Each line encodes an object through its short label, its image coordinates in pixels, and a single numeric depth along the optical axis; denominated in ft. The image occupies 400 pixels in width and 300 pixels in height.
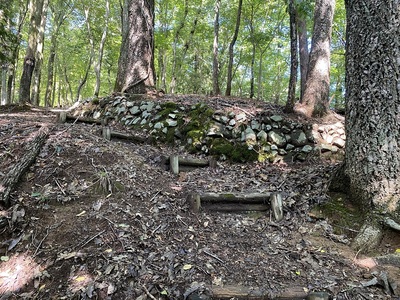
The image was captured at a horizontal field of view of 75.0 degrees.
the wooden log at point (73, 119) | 18.20
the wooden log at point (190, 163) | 14.92
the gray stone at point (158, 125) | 18.07
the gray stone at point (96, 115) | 21.01
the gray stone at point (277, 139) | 17.15
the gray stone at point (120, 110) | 20.01
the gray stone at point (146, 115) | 18.97
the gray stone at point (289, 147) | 17.10
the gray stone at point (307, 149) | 16.93
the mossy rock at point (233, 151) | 16.52
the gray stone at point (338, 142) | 17.24
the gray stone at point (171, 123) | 18.04
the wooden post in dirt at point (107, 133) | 15.97
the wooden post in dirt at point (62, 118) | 18.09
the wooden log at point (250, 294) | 7.62
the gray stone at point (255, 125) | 17.78
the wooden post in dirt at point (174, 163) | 14.30
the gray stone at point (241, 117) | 18.11
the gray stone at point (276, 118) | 18.17
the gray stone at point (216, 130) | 17.06
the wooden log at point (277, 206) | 11.23
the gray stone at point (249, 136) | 17.19
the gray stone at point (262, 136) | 17.26
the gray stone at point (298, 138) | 17.20
